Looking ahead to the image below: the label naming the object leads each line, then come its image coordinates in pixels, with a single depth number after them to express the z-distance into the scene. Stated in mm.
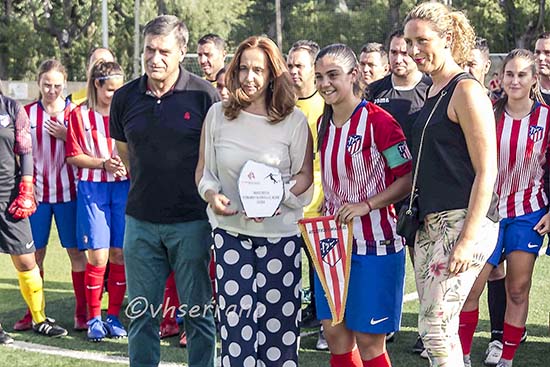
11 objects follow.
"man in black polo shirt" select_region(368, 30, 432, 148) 5707
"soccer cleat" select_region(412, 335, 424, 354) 5656
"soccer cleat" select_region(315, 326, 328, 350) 5824
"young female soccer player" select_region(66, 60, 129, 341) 6137
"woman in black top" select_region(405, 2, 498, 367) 3443
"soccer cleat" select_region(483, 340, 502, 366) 5430
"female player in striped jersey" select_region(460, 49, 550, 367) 5027
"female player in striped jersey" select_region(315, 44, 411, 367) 4062
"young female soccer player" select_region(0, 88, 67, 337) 5938
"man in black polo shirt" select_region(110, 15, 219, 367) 4500
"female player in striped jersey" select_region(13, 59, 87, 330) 6418
